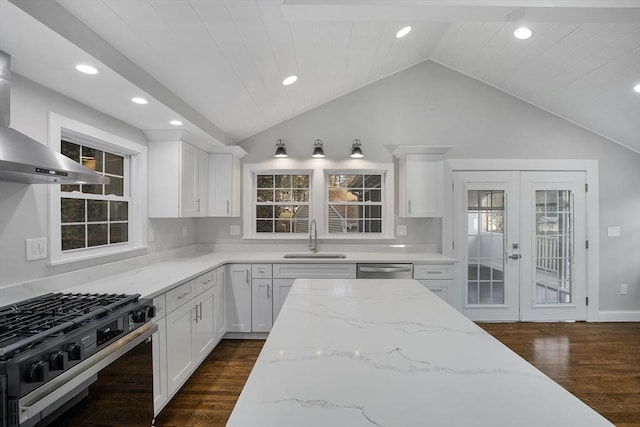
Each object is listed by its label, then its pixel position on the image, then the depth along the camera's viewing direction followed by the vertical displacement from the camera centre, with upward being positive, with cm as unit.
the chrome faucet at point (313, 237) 412 -26
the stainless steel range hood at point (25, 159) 136 +26
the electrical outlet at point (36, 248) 192 -19
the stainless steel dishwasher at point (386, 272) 353 -60
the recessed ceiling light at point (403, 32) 308 +179
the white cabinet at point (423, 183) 387 +40
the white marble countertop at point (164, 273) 197 -46
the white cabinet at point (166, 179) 317 +37
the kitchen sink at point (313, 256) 392 -48
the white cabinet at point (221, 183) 386 +40
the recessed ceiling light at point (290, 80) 306 +132
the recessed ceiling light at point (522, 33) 296 +170
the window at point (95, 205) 234 +10
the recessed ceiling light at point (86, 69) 175 +82
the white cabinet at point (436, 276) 356 -66
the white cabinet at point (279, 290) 354 -80
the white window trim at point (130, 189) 207 +25
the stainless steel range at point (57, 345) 111 -53
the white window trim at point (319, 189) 418 +36
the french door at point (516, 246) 414 -39
